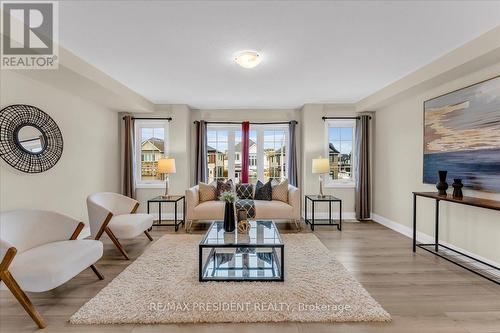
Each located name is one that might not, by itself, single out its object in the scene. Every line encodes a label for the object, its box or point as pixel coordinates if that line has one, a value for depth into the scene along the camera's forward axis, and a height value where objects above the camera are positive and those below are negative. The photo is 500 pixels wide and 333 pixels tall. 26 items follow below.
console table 2.78 -1.15
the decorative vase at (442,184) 3.36 -0.23
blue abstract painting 2.94 +0.38
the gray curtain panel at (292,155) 5.85 +0.22
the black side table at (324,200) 4.91 -0.74
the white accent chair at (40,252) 2.04 -0.81
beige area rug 2.12 -1.22
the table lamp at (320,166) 5.12 -0.02
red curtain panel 5.96 +0.29
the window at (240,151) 6.12 +0.31
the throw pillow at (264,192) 5.16 -0.54
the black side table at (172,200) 4.81 -0.77
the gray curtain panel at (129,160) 5.53 +0.08
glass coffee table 2.76 -1.16
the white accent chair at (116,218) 3.38 -0.78
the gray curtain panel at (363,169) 5.56 -0.08
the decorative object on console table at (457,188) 3.12 -0.27
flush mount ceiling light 3.01 +1.23
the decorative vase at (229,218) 3.31 -0.68
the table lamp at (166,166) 5.07 -0.04
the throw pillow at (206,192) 5.12 -0.55
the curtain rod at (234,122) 5.98 +0.96
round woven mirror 2.95 +0.30
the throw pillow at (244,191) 5.28 -0.54
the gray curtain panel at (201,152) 5.83 +0.27
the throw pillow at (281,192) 5.17 -0.54
